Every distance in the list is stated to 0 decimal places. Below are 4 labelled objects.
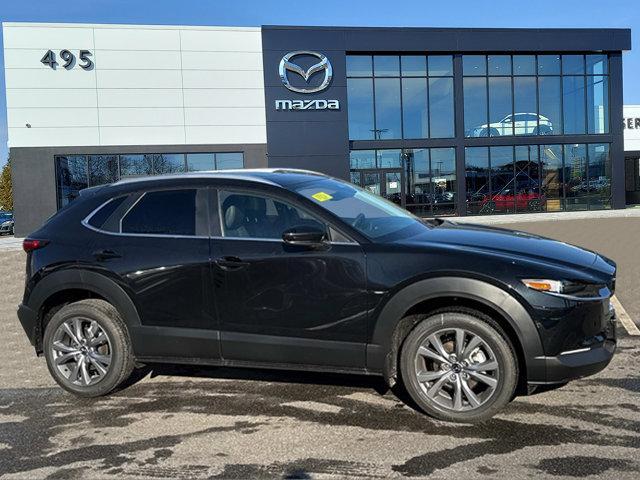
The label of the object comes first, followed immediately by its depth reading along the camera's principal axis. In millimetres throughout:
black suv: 3744
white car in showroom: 27766
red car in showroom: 27906
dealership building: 24734
